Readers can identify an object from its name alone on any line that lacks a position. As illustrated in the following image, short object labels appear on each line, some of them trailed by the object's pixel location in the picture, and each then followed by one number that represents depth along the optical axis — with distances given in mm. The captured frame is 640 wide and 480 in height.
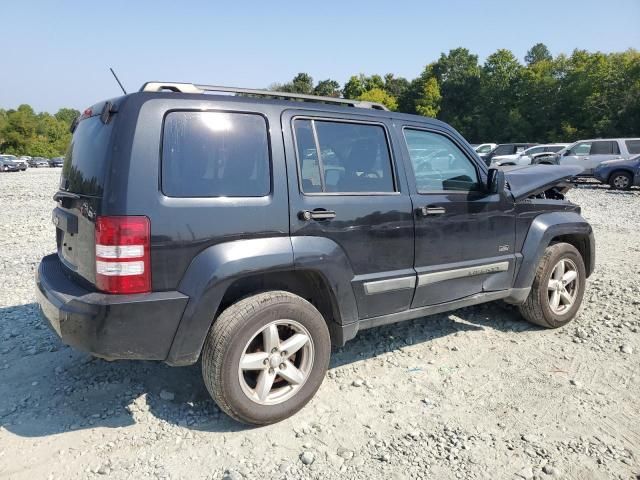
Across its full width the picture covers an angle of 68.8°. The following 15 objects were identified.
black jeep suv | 2441
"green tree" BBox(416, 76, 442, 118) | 64062
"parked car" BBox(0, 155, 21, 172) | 39350
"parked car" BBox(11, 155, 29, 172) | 40778
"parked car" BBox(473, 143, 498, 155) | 31456
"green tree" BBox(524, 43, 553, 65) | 99206
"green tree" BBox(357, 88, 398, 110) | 67981
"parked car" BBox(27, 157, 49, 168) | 57906
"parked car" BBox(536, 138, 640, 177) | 18359
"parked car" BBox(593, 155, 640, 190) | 16359
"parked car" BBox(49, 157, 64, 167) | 60675
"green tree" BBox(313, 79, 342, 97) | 73962
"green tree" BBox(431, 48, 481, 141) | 60250
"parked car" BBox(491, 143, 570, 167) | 22250
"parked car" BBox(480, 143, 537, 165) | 25828
